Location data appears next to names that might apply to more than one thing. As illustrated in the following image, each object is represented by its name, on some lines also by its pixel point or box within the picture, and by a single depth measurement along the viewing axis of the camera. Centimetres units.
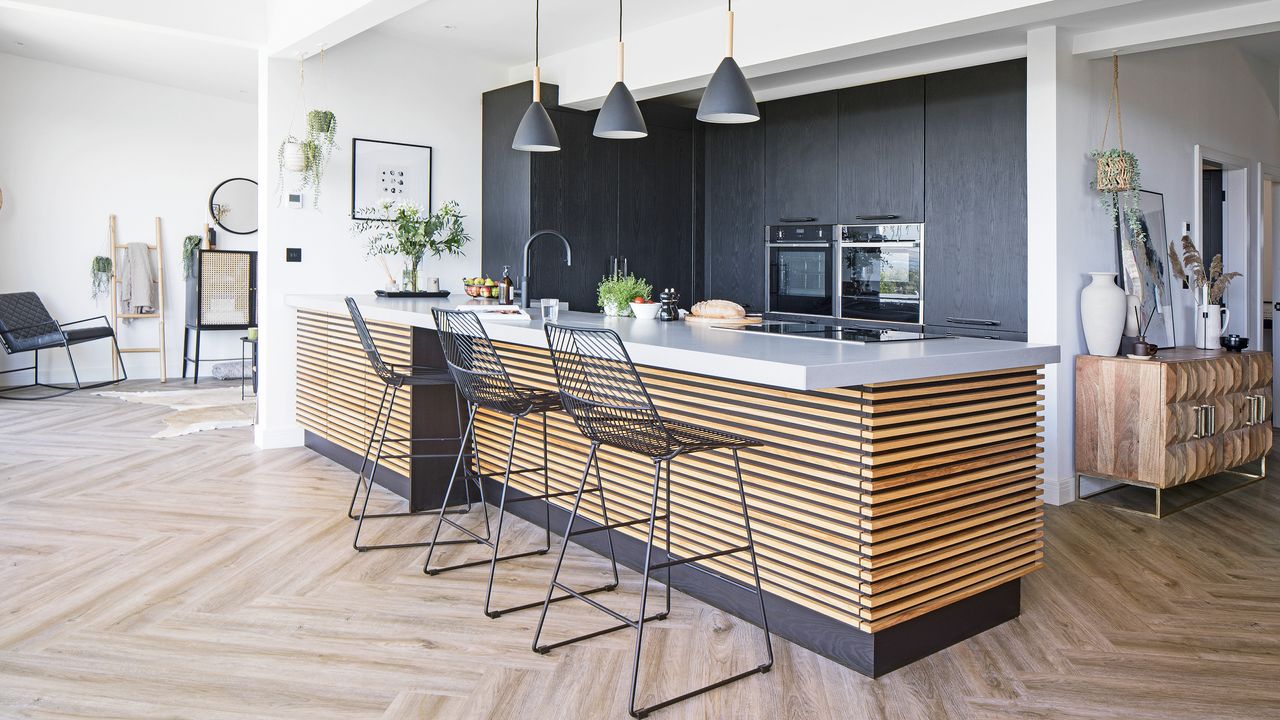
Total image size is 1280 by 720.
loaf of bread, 373
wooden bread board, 363
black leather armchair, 754
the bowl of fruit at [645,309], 380
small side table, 924
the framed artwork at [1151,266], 480
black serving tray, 548
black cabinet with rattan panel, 857
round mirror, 895
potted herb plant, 401
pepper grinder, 379
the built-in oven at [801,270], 599
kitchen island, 248
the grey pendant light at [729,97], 329
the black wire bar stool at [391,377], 391
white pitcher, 504
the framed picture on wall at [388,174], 596
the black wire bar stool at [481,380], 325
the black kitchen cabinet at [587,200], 614
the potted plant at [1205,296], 502
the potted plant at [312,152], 558
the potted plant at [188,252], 878
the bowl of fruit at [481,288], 514
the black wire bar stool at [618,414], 248
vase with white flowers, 562
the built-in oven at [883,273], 544
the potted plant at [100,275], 840
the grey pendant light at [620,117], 379
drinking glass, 395
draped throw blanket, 851
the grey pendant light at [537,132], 416
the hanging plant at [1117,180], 445
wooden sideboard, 428
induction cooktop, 295
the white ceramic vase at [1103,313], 440
